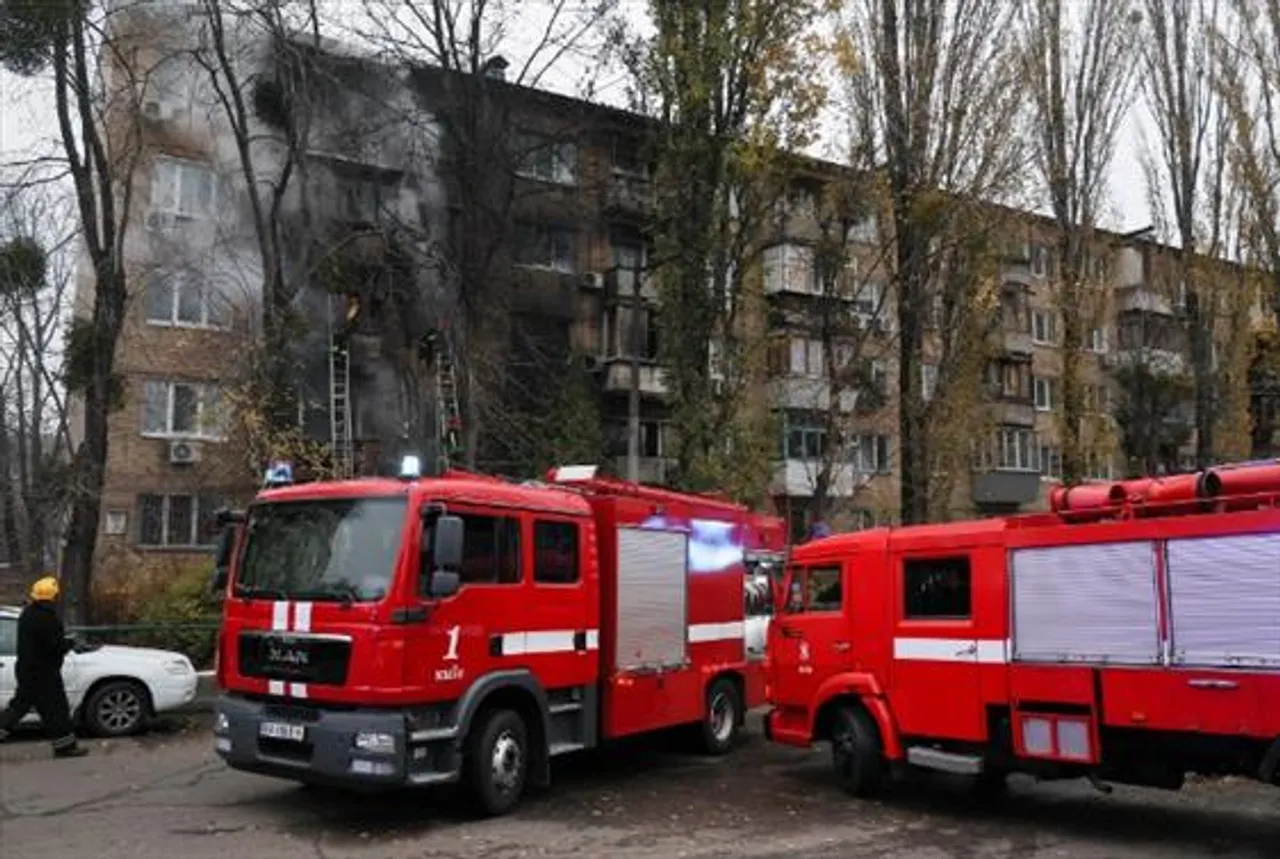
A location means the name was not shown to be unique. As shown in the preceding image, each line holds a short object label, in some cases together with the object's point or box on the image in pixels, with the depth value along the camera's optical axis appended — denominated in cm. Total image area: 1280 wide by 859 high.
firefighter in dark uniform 1205
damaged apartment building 2377
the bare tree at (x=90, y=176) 1830
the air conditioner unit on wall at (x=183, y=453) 2856
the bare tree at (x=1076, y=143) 2831
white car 1309
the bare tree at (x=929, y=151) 2448
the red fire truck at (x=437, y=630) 887
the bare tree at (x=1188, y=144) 3061
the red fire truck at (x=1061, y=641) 839
